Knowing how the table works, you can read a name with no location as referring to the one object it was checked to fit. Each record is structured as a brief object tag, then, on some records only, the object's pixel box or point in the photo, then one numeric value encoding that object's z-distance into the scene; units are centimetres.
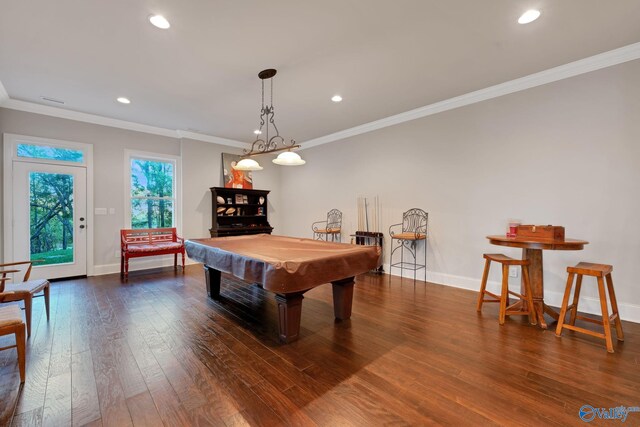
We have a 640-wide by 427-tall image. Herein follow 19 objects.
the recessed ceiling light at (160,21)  232
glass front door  423
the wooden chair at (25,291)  229
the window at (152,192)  534
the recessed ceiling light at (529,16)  226
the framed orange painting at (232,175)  630
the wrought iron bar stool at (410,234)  446
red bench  470
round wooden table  252
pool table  209
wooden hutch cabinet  599
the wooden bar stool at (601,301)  225
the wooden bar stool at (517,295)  276
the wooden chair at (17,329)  174
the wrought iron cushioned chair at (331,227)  573
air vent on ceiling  403
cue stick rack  508
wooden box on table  264
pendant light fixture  319
